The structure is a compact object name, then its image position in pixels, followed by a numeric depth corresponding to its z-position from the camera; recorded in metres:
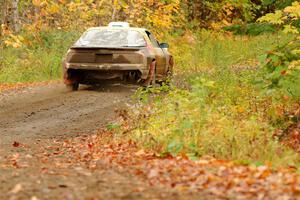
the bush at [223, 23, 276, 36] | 23.67
